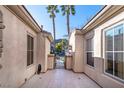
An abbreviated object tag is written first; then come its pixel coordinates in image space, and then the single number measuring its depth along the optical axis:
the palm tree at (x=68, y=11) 10.22
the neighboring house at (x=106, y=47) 2.60
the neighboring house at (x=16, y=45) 2.36
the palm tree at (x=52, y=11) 10.65
